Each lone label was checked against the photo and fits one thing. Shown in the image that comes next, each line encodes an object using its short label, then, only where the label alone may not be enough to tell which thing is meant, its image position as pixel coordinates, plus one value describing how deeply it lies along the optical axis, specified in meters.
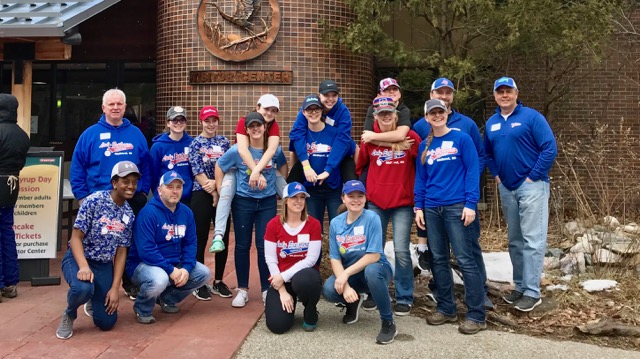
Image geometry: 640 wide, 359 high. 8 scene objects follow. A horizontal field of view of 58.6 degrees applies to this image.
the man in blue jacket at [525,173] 4.90
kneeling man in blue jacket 4.64
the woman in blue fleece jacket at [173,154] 5.49
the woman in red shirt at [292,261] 4.45
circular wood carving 8.92
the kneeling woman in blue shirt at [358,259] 4.31
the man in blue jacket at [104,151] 5.05
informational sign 6.08
